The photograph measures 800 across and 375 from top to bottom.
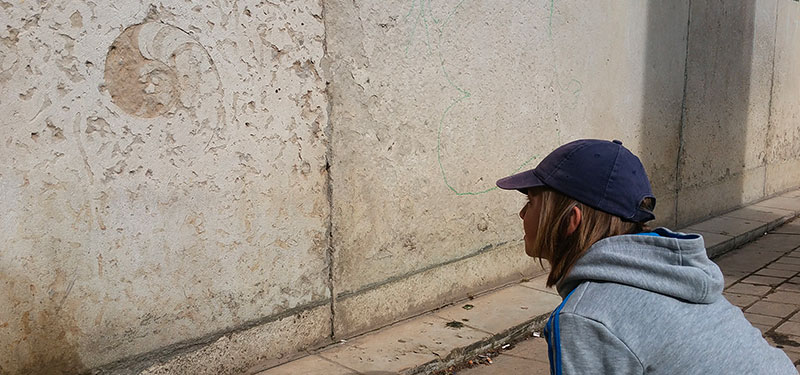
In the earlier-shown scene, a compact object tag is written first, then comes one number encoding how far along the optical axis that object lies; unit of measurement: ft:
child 4.54
